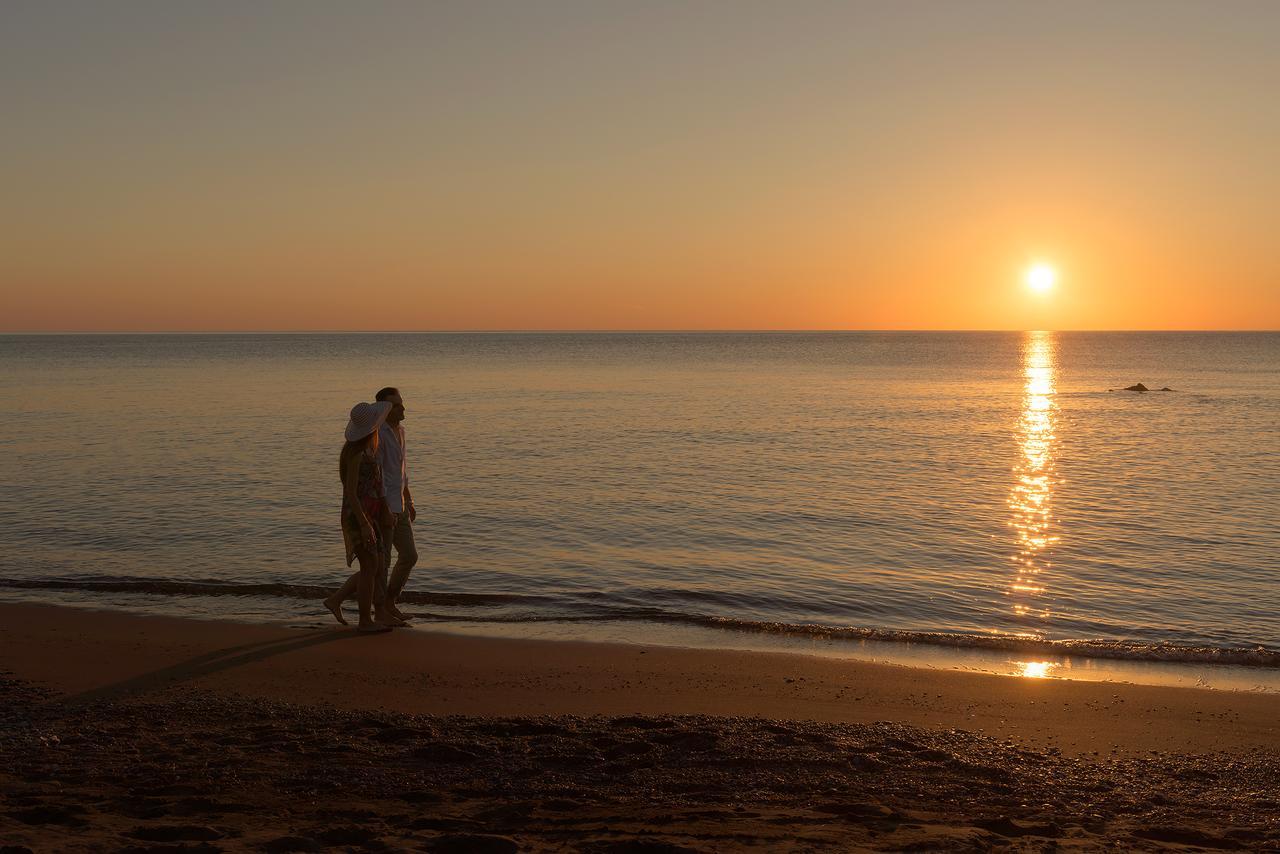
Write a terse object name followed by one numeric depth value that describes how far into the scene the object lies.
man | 9.09
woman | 8.70
